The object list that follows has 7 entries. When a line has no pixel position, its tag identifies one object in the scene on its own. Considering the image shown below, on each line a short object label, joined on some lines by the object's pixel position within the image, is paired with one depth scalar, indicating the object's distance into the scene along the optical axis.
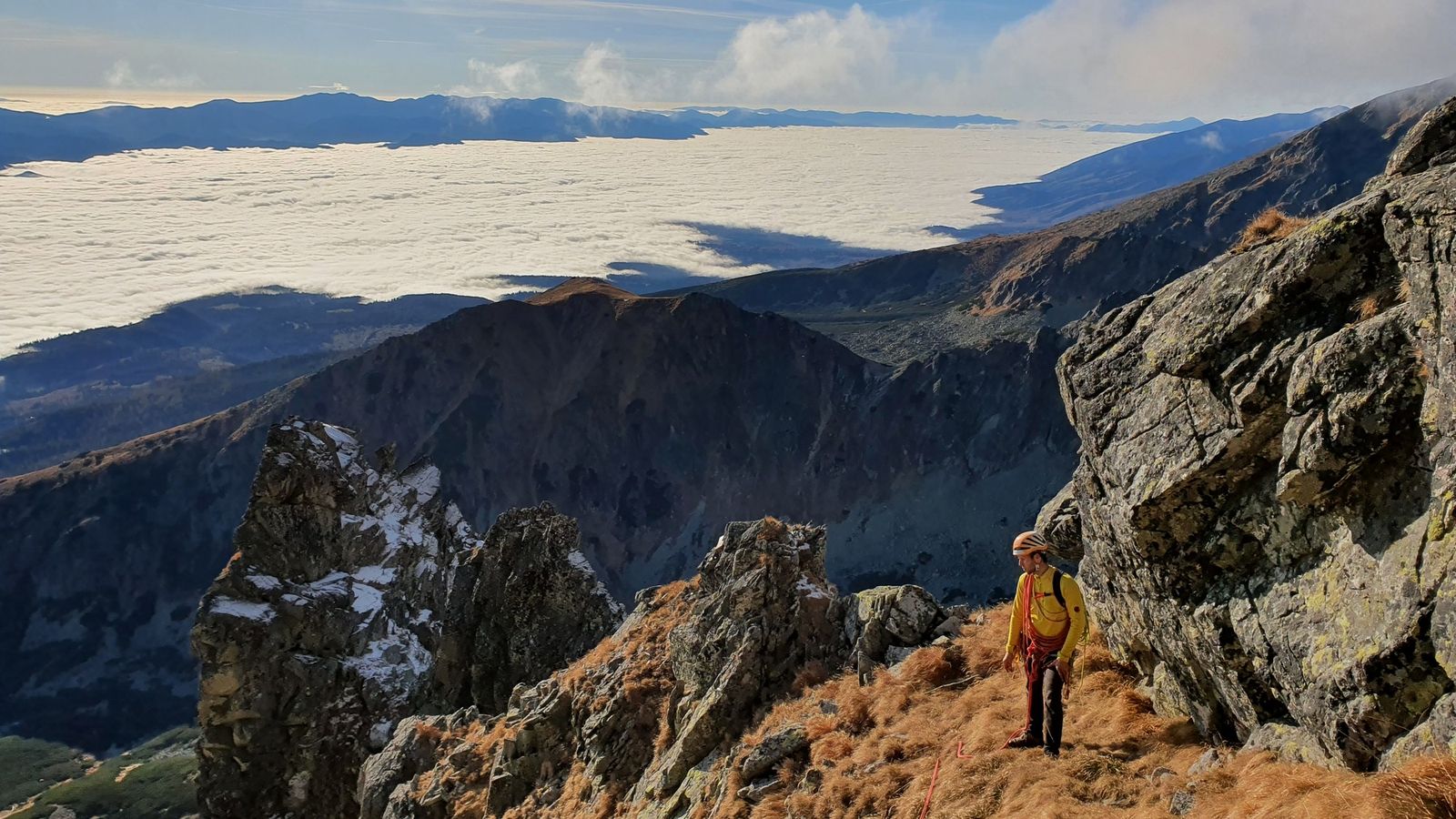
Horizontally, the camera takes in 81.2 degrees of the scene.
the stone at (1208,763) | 9.46
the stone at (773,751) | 14.08
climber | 10.47
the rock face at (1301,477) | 7.73
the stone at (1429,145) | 10.22
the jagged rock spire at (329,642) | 38.09
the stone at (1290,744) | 8.39
